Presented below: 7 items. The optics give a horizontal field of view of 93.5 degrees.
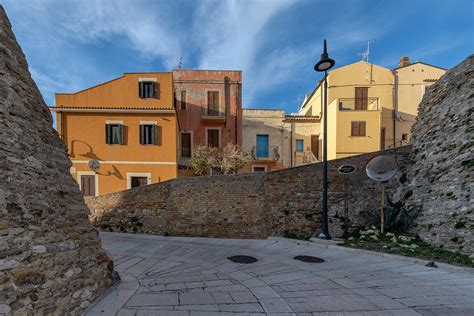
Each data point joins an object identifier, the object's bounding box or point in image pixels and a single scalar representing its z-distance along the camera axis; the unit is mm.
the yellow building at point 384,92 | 19328
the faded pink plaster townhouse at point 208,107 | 18312
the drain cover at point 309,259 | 5710
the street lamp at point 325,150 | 7522
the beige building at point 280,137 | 19797
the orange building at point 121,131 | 14969
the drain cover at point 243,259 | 5805
